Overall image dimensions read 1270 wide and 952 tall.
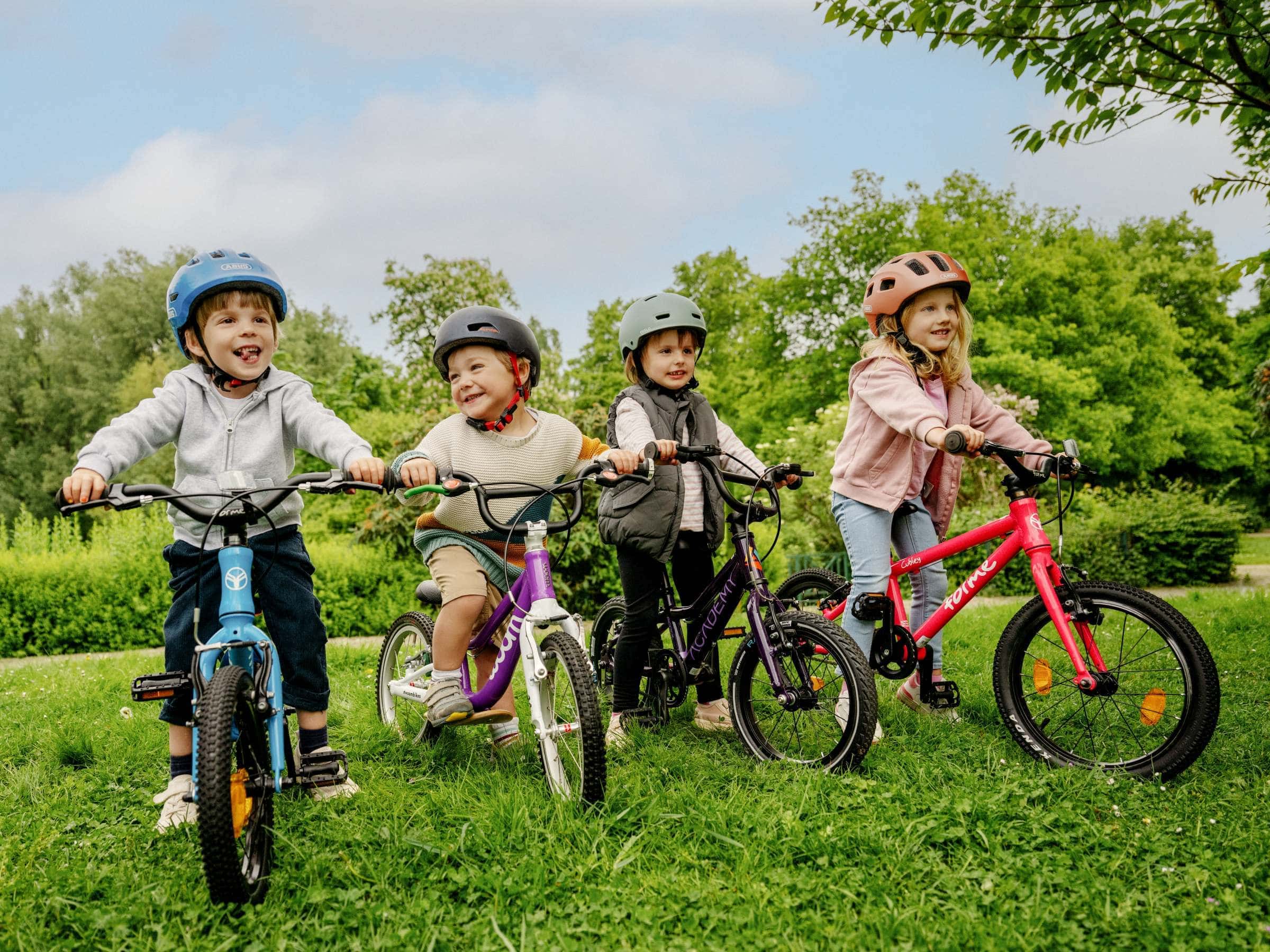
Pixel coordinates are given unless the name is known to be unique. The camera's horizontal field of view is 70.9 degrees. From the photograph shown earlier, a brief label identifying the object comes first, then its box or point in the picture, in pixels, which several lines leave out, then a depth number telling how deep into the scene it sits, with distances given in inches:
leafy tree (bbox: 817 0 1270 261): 159.8
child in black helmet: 137.4
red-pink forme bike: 120.8
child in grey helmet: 147.9
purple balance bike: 114.9
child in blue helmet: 121.0
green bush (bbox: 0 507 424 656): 321.1
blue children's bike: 90.7
